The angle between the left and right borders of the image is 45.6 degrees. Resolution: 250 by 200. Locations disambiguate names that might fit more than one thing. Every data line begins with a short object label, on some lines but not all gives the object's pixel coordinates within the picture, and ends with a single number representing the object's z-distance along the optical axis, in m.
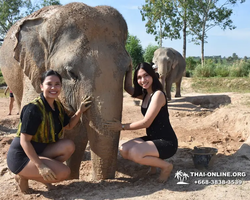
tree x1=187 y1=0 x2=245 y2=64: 23.61
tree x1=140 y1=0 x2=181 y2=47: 23.92
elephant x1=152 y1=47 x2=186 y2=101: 12.70
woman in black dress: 3.52
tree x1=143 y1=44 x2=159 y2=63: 36.59
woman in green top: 3.19
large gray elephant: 3.33
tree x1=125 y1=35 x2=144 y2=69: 38.47
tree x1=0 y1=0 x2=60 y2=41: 27.19
